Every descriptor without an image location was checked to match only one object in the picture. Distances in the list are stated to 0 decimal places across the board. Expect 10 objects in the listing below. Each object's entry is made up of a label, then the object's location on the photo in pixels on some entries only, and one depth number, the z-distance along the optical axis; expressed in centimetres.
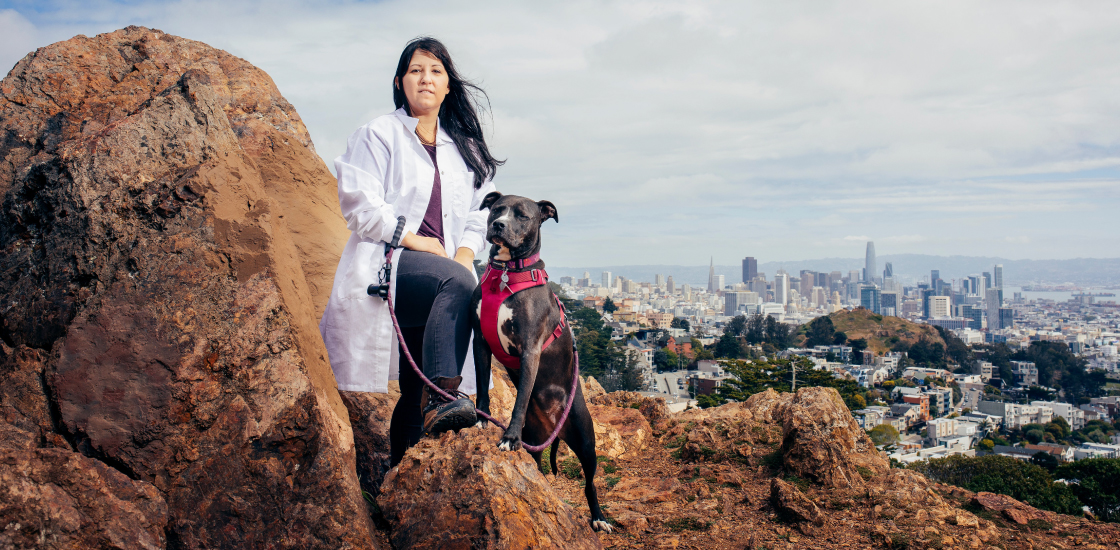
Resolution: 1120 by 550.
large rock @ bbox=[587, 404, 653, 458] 854
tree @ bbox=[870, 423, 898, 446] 4414
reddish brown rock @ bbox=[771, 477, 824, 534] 612
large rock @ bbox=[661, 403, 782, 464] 806
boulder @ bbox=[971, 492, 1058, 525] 675
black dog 388
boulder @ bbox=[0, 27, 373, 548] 345
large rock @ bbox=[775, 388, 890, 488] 700
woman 414
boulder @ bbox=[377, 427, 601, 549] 366
